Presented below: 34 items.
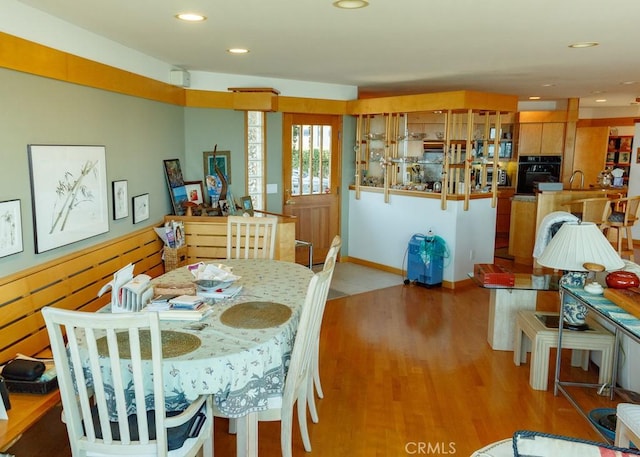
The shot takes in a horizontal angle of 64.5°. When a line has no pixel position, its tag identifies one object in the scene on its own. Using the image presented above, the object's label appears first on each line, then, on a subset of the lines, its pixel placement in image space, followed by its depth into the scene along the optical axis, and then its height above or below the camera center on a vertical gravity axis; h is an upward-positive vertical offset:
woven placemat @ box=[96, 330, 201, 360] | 2.07 -0.80
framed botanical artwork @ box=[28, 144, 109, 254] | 2.97 -0.27
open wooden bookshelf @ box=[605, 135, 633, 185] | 10.06 +0.18
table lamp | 3.14 -0.57
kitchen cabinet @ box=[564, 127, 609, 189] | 10.01 +0.19
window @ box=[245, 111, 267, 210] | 6.14 -0.02
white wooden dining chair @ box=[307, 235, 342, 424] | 2.68 -1.37
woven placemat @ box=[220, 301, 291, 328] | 2.43 -0.79
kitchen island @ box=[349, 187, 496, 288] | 5.96 -0.86
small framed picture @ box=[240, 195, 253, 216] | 5.87 -0.55
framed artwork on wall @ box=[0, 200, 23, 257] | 2.63 -0.40
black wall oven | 8.84 -0.17
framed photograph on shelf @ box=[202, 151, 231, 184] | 5.84 -0.10
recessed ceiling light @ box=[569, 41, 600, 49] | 3.76 +0.87
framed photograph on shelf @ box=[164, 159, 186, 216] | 5.14 -0.29
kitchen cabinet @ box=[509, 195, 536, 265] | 7.15 -0.97
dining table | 2.04 -0.83
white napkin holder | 2.49 -0.69
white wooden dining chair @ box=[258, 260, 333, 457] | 2.34 -0.98
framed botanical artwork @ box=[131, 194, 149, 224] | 4.36 -0.47
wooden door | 6.60 -0.27
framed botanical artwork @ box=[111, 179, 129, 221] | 3.96 -0.37
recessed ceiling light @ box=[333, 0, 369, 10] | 2.70 +0.82
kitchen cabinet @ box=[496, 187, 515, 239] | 9.12 -0.95
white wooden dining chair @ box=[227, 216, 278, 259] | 4.02 -0.61
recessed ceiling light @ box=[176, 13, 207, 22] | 3.04 +0.83
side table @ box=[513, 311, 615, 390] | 3.32 -1.20
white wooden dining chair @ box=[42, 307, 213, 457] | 1.77 -0.92
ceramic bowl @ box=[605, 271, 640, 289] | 3.10 -0.72
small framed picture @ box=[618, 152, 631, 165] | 10.09 +0.08
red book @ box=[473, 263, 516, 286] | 3.96 -0.92
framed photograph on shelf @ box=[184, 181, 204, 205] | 5.48 -0.40
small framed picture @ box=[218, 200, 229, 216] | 5.62 -0.57
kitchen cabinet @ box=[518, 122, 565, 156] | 8.76 +0.39
